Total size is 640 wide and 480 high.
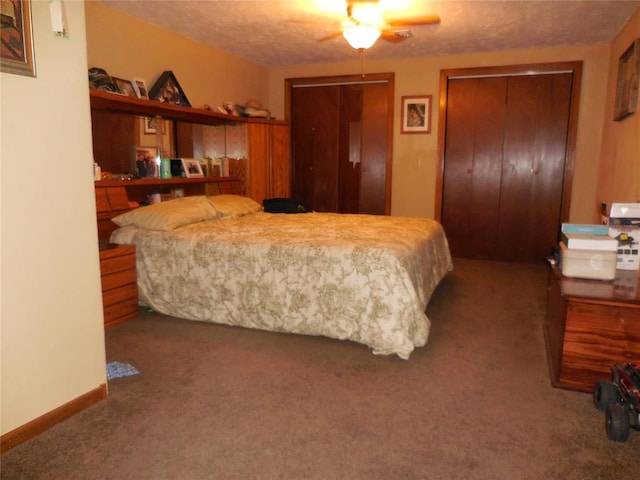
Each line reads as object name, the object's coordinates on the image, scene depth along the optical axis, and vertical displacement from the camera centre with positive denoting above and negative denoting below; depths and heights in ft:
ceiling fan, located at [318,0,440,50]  10.46 +3.36
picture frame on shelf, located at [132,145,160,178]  13.24 +0.09
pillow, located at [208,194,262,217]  13.76 -1.19
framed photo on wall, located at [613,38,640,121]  11.97 +2.34
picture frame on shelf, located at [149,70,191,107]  14.11 +2.23
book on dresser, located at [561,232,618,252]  7.70 -1.20
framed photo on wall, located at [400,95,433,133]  18.39 +2.09
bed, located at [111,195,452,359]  9.09 -2.24
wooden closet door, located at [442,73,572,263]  17.07 +0.16
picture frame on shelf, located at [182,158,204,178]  14.74 -0.08
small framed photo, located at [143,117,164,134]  13.78 +1.21
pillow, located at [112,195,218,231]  11.57 -1.26
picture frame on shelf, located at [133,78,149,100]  13.16 +2.15
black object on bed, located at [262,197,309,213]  15.56 -1.30
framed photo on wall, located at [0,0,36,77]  5.58 +1.48
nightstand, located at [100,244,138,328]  10.49 -2.68
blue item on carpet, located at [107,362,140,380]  8.08 -3.53
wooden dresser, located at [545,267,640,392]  7.09 -2.43
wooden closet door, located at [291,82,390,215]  19.20 +0.86
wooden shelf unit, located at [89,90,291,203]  12.23 +0.85
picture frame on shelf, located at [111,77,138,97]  12.55 +2.11
